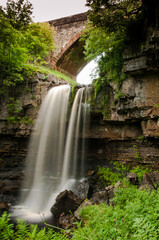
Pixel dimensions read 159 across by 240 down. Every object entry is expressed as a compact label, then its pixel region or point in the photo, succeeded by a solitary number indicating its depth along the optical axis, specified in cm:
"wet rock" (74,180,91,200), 670
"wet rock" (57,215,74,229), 515
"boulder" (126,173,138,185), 634
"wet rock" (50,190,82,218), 603
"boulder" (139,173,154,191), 476
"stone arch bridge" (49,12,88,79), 1744
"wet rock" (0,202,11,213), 679
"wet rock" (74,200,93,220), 516
